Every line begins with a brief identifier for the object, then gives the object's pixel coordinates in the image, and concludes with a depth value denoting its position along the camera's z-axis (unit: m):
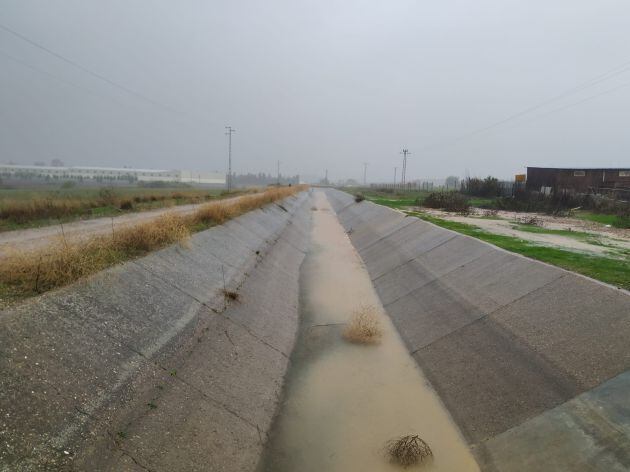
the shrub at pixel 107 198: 27.81
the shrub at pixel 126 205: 25.93
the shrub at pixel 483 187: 49.93
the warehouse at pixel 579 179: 36.19
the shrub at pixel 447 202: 33.49
